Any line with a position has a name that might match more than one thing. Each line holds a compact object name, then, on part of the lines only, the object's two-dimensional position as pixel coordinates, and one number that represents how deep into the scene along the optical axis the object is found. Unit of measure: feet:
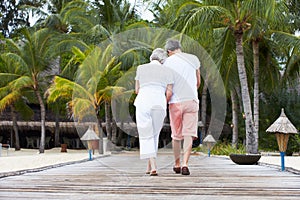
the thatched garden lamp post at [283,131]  26.32
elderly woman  17.30
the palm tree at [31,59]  83.60
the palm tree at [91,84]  68.27
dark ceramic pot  29.57
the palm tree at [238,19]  46.60
